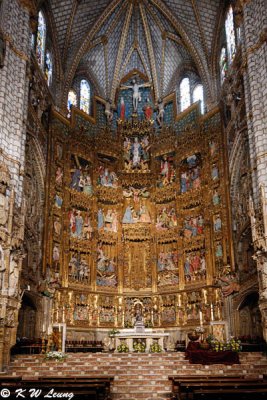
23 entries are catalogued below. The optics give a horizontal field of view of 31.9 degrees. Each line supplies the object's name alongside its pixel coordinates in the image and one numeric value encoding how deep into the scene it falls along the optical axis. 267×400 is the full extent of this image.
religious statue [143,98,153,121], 37.90
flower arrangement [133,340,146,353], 24.84
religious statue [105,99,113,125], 37.53
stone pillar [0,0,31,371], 21.47
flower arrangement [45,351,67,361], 21.56
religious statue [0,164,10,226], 21.82
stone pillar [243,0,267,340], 21.52
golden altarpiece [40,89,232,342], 29.89
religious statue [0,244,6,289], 21.25
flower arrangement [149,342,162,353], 24.57
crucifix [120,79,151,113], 38.28
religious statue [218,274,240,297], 27.64
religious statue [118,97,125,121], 38.36
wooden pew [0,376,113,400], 11.09
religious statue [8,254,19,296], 21.67
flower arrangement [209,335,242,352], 22.17
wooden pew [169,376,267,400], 11.20
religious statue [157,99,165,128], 37.22
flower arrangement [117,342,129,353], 24.80
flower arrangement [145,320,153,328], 30.51
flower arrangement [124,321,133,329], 30.68
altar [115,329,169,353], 25.06
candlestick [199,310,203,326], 28.45
